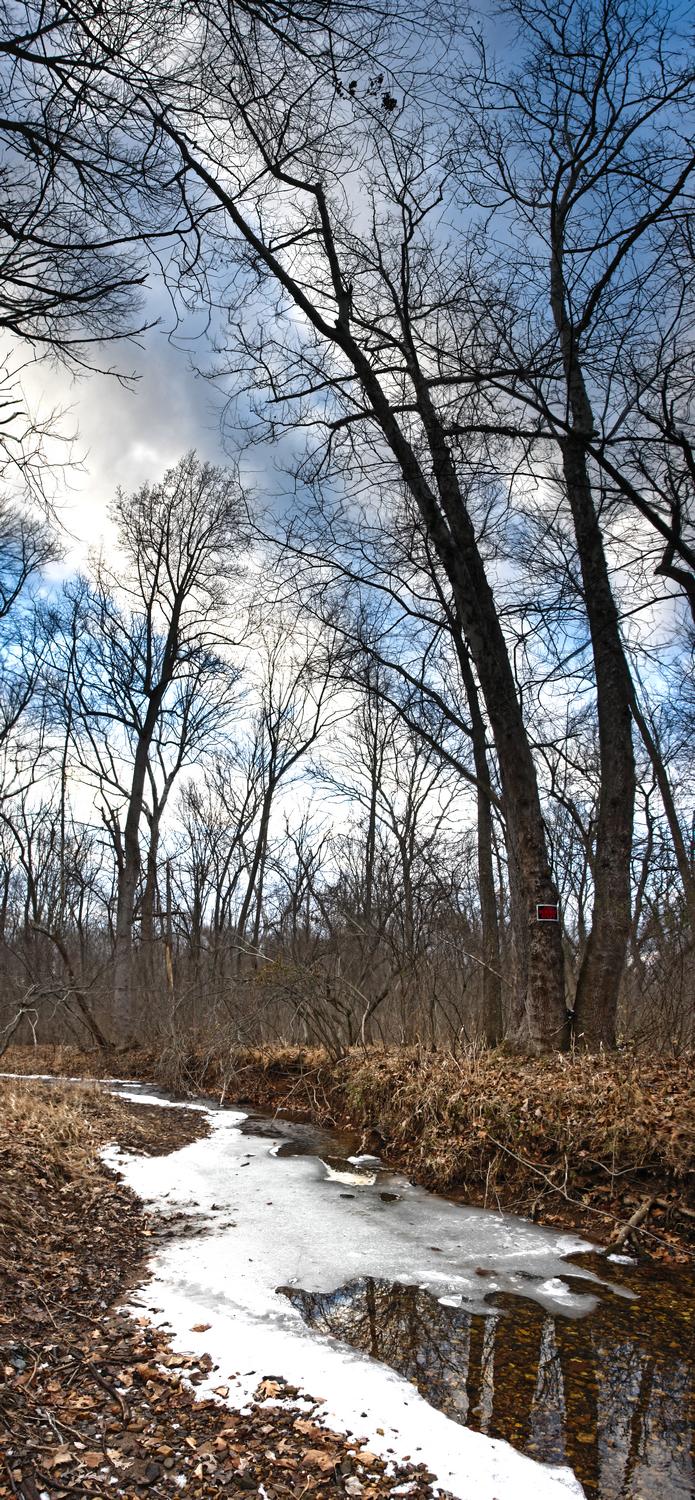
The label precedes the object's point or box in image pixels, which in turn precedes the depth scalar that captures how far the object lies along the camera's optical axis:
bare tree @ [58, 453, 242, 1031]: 17.31
